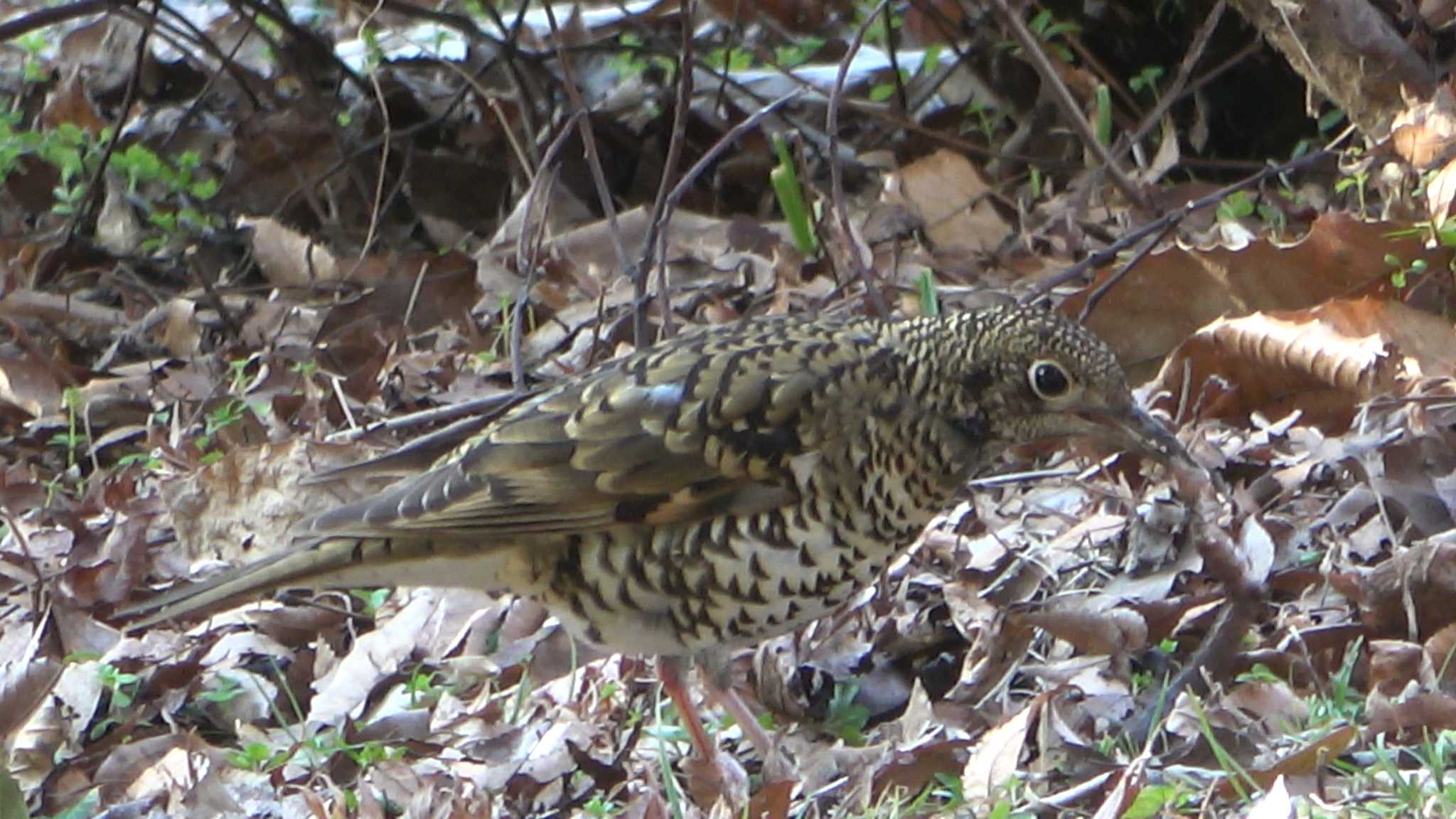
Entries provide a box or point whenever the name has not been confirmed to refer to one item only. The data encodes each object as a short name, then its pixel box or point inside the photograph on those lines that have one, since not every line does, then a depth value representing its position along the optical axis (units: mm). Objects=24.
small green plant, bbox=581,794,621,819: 8297
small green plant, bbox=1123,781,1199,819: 7301
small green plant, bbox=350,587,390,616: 10813
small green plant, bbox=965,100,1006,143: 16125
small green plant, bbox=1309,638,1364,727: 8047
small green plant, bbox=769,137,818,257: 12844
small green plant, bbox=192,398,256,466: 12570
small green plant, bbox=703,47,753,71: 17234
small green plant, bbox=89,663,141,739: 9852
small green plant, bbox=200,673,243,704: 9844
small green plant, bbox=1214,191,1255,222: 13453
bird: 8445
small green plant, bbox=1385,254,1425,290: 10930
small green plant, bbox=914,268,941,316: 11336
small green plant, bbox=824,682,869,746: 8945
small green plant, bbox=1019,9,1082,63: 15305
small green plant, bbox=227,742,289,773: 9000
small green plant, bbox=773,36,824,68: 17297
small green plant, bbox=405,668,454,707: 9656
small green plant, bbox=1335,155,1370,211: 11961
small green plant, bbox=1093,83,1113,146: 14242
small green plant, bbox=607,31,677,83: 16750
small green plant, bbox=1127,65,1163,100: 15164
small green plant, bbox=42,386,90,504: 12594
